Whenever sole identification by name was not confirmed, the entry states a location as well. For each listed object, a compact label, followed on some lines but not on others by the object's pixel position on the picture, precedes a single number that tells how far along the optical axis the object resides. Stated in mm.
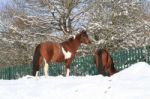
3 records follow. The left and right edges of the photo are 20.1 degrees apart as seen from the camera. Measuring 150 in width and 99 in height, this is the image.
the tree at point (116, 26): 29884
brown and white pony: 16094
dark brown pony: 18422
